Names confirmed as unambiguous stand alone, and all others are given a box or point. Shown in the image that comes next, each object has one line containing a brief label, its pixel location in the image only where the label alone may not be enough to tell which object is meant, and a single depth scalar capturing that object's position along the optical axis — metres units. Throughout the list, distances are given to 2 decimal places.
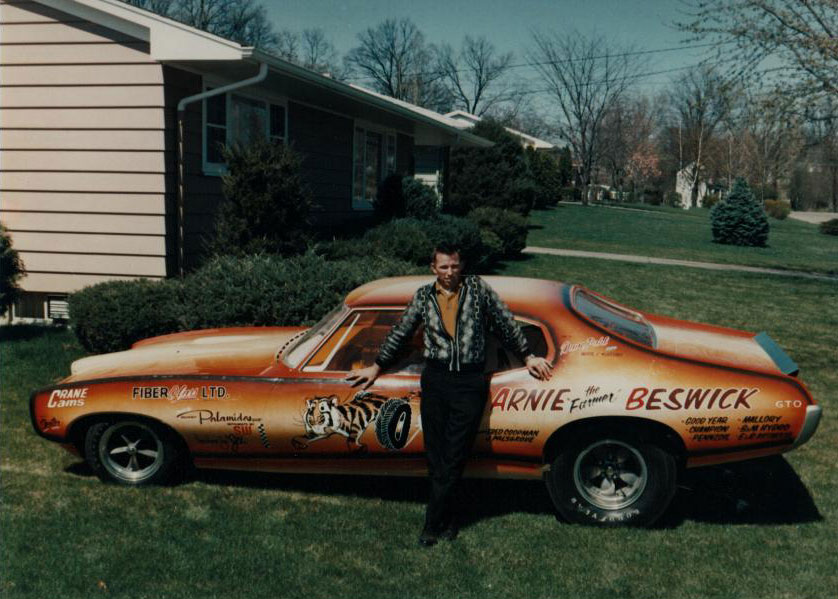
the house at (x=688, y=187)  76.38
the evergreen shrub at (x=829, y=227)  38.28
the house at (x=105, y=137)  9.73
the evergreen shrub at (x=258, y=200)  9.82
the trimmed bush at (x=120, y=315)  8.34
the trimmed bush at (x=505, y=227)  18.77
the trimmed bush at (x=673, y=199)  74.25
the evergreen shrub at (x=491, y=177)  29.92
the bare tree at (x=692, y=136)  67.61
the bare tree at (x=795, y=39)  13.71
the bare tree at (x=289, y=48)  44.34
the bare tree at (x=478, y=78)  56.09
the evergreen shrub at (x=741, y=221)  27.50
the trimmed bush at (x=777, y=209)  51.97
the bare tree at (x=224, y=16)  43.34
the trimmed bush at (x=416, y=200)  17.44
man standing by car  4.51
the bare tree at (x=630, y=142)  62.28
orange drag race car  4.57
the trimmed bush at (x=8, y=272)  9.80
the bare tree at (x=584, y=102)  51.09
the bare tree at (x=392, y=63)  50.28
